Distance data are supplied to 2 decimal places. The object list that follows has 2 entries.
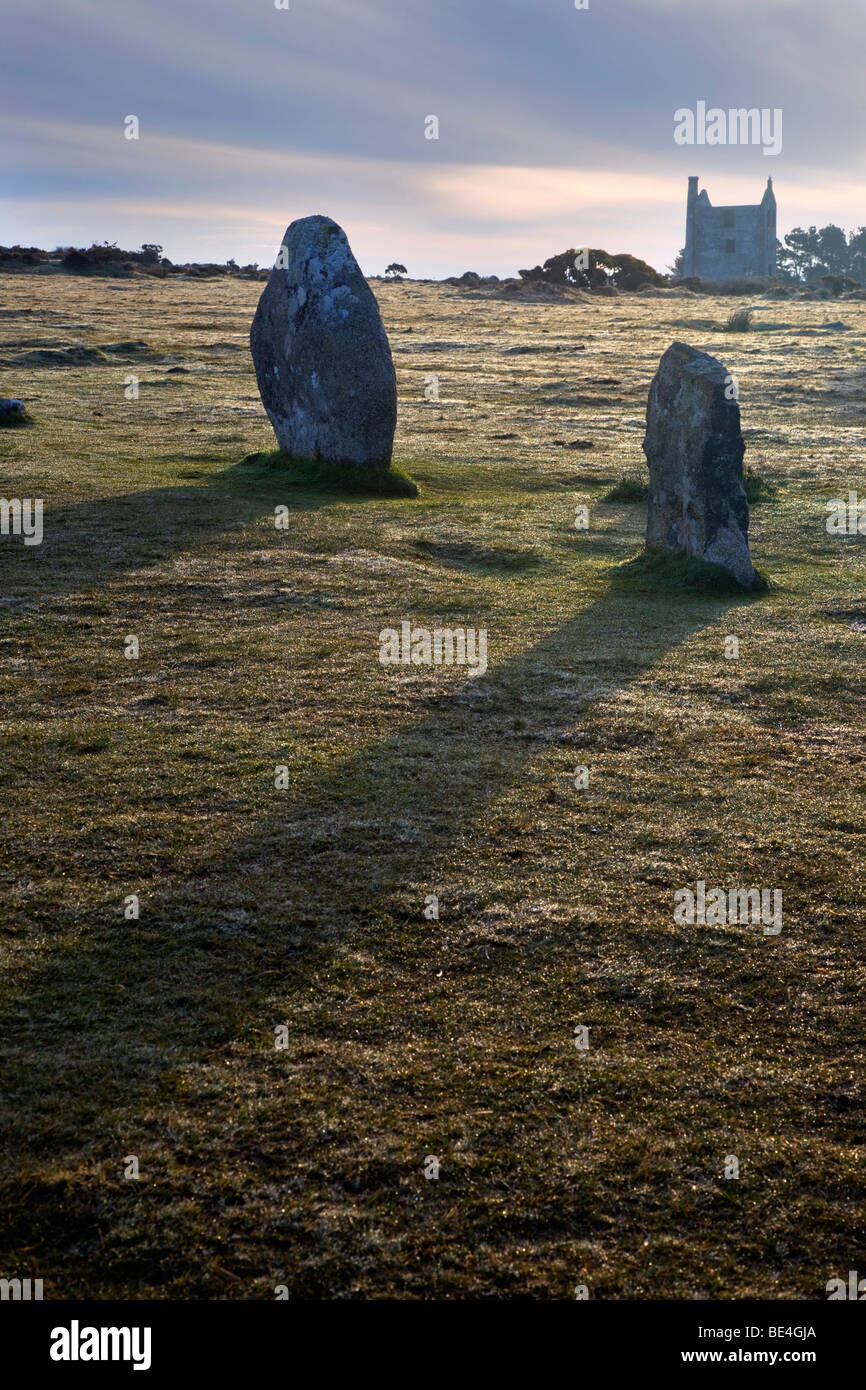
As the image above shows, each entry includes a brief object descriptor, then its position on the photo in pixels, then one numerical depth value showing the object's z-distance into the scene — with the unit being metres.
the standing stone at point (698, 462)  12.59
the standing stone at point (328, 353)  17.02
